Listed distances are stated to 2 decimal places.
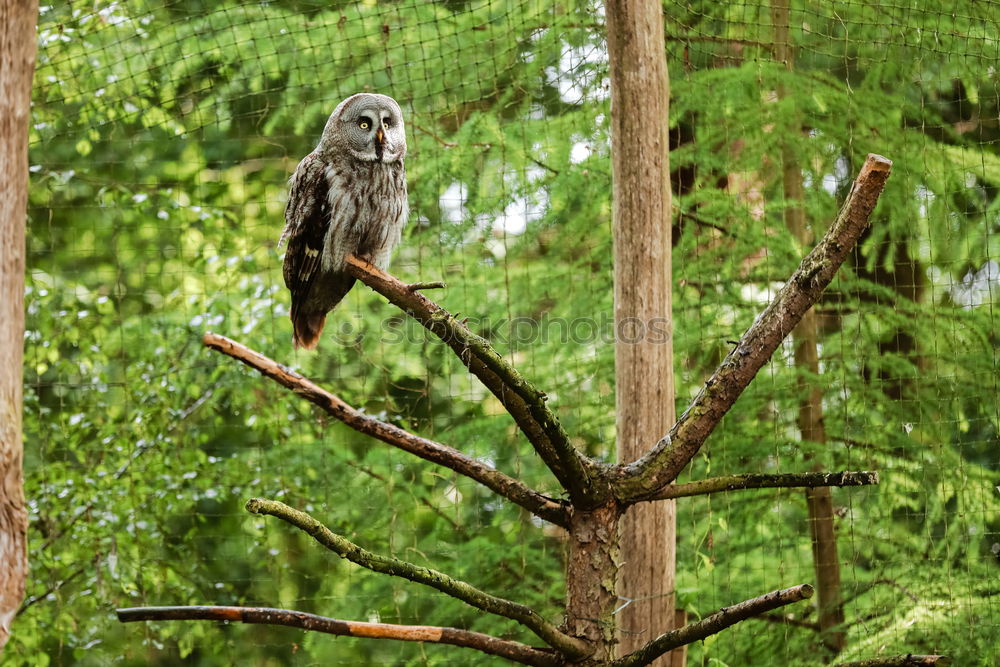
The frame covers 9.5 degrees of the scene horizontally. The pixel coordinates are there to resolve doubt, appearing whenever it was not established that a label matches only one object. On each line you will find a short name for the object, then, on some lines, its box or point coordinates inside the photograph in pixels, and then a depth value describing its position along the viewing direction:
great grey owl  13.48
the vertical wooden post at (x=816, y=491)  14.03
